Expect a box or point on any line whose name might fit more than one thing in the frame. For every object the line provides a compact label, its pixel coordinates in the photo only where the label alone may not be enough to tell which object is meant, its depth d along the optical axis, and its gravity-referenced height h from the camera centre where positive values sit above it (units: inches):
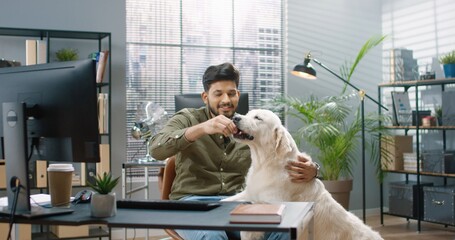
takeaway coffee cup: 69.4 -8.3
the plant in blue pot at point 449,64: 193.8 +18.0
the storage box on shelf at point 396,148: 212.5 -12.3
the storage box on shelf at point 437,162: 192.4 -16.2
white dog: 88.4 -10.9
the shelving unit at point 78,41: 172.6 +25.4
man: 99.0 -6.1
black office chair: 106.6 +2.3
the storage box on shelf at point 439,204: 187.9 -30.4
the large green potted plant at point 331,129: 199.8 -4.7
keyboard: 67.7 -10.8
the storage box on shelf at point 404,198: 201.6 -30.4
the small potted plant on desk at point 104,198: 63.3 -9.2
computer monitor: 65.4 +0.1
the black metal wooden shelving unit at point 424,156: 192.5 -14.4
